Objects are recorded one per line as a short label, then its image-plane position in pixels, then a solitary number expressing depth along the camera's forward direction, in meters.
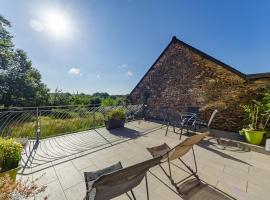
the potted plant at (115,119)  5.56
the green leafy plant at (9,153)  1.83
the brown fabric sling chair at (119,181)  1.13
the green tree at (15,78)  13.01
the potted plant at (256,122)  3.96
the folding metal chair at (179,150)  1.95
